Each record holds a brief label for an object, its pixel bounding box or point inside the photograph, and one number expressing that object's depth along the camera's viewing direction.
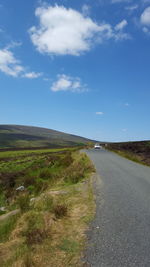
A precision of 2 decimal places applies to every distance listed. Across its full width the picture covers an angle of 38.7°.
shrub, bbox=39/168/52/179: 20.29
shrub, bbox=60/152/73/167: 24.72
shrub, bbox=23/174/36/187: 18.78
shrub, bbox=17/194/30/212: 7.41
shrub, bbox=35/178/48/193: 14.42
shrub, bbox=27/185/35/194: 15.28
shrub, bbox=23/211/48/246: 4.65
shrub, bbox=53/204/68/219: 6.33
